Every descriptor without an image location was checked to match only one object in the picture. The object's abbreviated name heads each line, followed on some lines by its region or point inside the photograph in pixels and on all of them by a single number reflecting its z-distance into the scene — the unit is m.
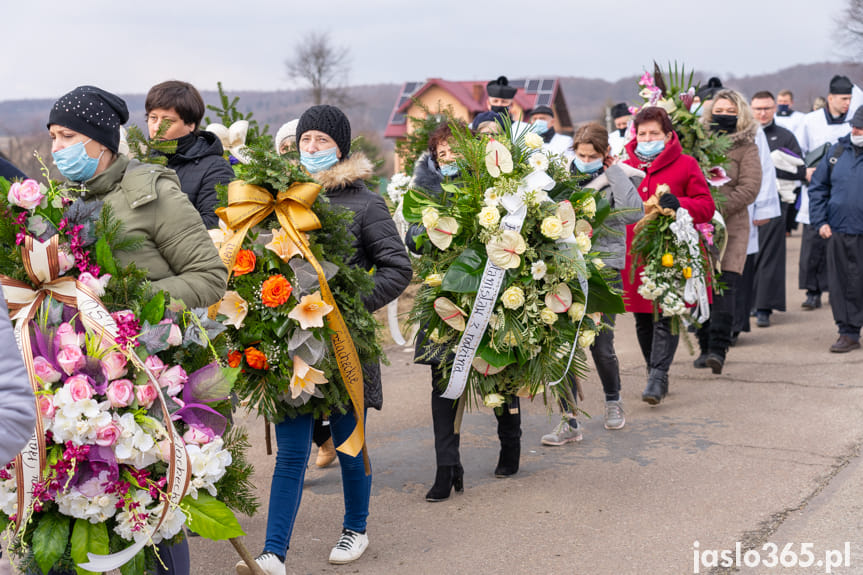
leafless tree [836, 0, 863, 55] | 54.22
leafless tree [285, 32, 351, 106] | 46.82
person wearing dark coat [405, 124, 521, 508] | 5.48
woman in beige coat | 8.42
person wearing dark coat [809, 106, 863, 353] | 9.24
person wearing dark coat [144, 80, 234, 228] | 5.18
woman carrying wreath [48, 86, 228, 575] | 3.65
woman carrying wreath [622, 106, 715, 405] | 7.27
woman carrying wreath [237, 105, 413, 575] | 4.43
